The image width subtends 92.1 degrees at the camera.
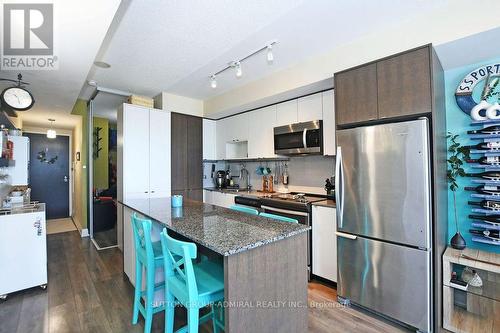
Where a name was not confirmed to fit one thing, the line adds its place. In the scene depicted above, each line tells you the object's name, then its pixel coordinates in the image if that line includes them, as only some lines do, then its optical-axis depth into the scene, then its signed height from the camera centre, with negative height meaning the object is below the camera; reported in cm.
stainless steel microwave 299 +38
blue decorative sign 209 +73
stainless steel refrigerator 186 -45
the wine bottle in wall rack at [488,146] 197 +16
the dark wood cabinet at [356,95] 216 +67
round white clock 256 +79
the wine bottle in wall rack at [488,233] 201 -58
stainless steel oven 273 -56
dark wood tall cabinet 405 +23
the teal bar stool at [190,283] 122 -67
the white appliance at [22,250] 242 -83
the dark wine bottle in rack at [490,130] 197 +29
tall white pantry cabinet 350 +24
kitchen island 121 -55
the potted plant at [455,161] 216 +4
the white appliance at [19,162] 340 +13
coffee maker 457 -20
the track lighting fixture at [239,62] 241 +126
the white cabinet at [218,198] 389 -50
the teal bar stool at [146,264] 172 -72
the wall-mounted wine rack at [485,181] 199 -14
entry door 601 -6
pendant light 497 +77
